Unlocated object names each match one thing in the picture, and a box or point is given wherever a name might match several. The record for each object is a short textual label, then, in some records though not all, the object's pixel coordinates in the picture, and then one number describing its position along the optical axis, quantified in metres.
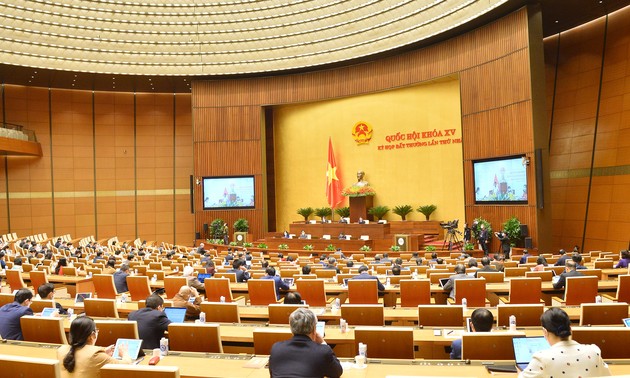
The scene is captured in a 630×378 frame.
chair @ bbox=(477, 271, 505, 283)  7.82
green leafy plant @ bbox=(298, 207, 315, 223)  22.52
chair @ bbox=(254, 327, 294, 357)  4.11
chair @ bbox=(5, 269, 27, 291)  8.91
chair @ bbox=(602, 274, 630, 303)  6.46
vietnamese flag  22.59
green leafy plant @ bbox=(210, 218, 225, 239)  22.57
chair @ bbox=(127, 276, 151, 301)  8.01
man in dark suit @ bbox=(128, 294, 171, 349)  4.69
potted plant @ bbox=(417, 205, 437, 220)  20.05
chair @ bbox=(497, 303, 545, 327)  4.83
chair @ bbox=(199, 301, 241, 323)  5.50
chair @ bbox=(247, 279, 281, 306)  7.26
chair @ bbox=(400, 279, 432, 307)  6.82
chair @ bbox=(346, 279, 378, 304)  6.90
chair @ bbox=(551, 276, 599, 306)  6.46
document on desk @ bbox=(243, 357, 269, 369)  3.76
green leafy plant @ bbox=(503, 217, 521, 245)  15.13
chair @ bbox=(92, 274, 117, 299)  8.22
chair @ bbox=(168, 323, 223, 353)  4.30
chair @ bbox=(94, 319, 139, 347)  4.37
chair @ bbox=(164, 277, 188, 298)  7.80
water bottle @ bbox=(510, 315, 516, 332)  4.50
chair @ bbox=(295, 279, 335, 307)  7.13
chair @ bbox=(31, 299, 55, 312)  6.13
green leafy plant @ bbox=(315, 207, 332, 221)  22.36
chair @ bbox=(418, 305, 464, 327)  4.99
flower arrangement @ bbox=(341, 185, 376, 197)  20.83
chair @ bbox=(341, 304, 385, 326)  5.07
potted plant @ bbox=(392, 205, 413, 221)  20.56
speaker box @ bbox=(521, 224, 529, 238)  15.04
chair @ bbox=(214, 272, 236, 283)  8.68
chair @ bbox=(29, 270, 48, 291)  8.80
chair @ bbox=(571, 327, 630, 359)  3.71
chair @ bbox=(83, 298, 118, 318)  5.86
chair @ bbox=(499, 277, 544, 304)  6.61
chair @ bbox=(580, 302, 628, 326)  4.68
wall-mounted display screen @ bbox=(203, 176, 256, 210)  23.22
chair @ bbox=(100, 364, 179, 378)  2.89
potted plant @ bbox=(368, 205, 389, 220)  20.89
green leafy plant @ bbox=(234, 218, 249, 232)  22.45
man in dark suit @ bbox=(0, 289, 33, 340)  4.95
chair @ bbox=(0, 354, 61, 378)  2.98
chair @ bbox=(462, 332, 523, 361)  3.75
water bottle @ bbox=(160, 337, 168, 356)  4.25
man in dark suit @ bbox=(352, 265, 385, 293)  7.17
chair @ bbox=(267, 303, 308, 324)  5.22
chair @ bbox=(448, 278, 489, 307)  6.65
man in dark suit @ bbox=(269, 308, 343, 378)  3.16
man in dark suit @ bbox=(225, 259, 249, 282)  8.87
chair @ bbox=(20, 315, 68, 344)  4.67
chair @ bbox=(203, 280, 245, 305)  7.41
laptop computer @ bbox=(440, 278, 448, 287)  7.43
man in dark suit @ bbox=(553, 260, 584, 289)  6.89
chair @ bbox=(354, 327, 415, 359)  3.98
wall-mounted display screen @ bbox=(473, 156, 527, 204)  15.64
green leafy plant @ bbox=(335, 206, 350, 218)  21.84
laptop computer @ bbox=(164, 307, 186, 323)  5.25
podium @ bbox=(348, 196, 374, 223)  20.83
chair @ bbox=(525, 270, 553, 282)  7.91
